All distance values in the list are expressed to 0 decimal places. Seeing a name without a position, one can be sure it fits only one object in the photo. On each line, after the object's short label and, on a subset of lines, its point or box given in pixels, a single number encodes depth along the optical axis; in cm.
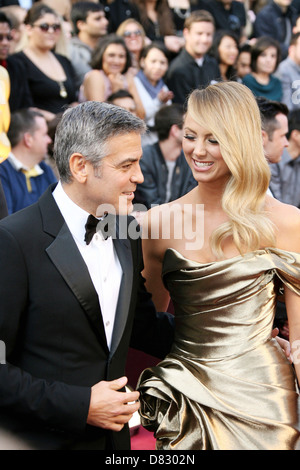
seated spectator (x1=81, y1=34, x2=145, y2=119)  604
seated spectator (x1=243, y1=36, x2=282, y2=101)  707
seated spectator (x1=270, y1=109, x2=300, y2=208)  527
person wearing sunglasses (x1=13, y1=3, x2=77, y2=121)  564
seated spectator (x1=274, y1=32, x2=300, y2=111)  735
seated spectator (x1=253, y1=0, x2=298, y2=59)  860
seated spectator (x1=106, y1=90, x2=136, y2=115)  582
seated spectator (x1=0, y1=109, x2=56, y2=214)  493
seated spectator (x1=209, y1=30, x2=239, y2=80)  720
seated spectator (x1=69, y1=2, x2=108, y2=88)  642
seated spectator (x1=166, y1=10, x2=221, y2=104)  675
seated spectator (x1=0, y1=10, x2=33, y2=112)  547
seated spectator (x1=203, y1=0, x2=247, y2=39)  826
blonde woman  224
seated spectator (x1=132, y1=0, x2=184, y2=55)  763
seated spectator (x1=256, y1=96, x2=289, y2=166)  430
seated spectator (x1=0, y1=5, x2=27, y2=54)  619
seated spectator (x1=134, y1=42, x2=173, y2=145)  646
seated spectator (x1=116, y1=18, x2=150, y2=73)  690
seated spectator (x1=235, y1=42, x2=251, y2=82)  770
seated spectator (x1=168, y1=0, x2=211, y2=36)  801
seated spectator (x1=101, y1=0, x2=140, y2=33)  737
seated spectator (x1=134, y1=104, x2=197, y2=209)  565
